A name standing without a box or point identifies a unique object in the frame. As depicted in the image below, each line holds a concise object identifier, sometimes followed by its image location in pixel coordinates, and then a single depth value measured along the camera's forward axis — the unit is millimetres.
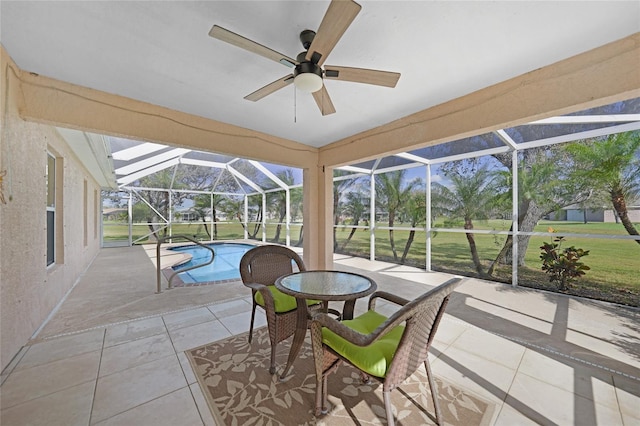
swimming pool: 6090
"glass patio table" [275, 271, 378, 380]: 1854
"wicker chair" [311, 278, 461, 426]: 1266
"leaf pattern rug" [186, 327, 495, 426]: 1565
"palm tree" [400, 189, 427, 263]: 6305
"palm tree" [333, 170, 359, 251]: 8230
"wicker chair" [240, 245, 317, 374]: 2080
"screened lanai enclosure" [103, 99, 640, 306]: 3783
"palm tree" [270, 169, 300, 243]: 9648
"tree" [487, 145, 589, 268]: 4297
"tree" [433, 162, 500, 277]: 5273
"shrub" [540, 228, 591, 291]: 4113
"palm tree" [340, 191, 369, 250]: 7816
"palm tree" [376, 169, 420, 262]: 6746
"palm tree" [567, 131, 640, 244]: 3637
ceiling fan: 1320
